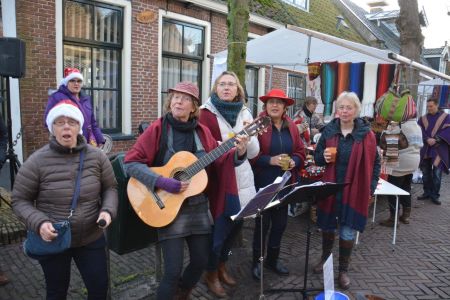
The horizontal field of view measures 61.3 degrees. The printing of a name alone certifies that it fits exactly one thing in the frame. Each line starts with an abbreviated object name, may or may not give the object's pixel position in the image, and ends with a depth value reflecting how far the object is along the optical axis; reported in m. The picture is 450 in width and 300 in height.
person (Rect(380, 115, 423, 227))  5.74
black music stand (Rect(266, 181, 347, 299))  2.85
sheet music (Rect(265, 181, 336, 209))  2.80
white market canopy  6.95
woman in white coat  3.33
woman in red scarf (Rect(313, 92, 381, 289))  3.56
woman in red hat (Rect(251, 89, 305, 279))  3.63
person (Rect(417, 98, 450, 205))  7.31
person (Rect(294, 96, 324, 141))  6.88
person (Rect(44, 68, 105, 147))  5.29
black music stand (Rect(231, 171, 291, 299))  2.68
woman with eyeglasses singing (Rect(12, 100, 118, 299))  2.29
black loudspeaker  4.88
